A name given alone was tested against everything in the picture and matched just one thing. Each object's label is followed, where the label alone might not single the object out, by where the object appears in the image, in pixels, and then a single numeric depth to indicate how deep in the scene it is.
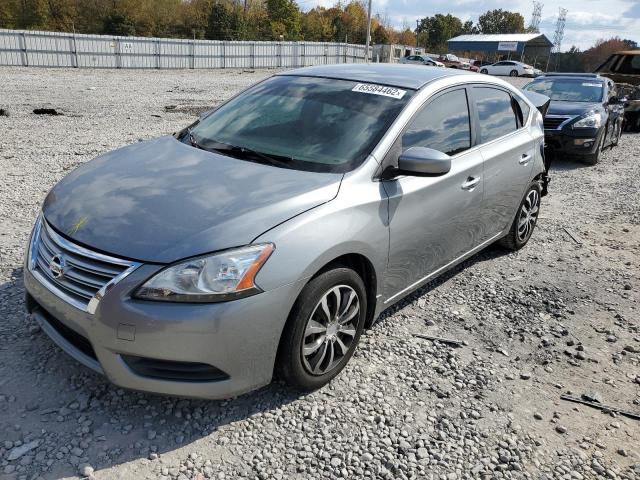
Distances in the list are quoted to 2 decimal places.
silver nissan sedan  2.41
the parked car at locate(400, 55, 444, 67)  41.81
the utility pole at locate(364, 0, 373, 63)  40.22
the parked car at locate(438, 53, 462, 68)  48.58
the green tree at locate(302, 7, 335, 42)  73.25
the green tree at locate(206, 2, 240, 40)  49.97
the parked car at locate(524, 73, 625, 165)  9.70
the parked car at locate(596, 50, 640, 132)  14.34
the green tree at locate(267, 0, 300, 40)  62.69
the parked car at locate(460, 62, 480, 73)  45.66
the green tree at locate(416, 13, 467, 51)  95.69
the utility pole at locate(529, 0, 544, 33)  107.59
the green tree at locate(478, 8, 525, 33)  109.62
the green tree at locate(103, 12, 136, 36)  49.19
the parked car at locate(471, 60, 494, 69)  50.31
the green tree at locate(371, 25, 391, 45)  85.13
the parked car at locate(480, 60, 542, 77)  44.41
